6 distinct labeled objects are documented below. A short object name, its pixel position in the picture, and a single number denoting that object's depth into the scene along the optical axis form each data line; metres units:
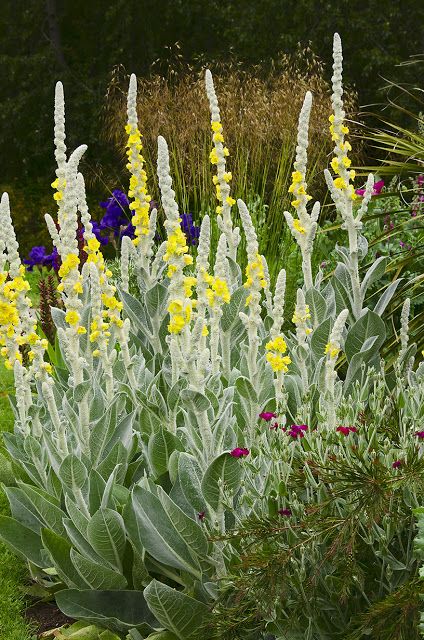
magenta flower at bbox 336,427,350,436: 2.51
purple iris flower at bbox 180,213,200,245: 6.36
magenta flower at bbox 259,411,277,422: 2.76
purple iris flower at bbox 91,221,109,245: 5.95
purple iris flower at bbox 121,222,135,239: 6.62
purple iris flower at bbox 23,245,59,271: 6.23
